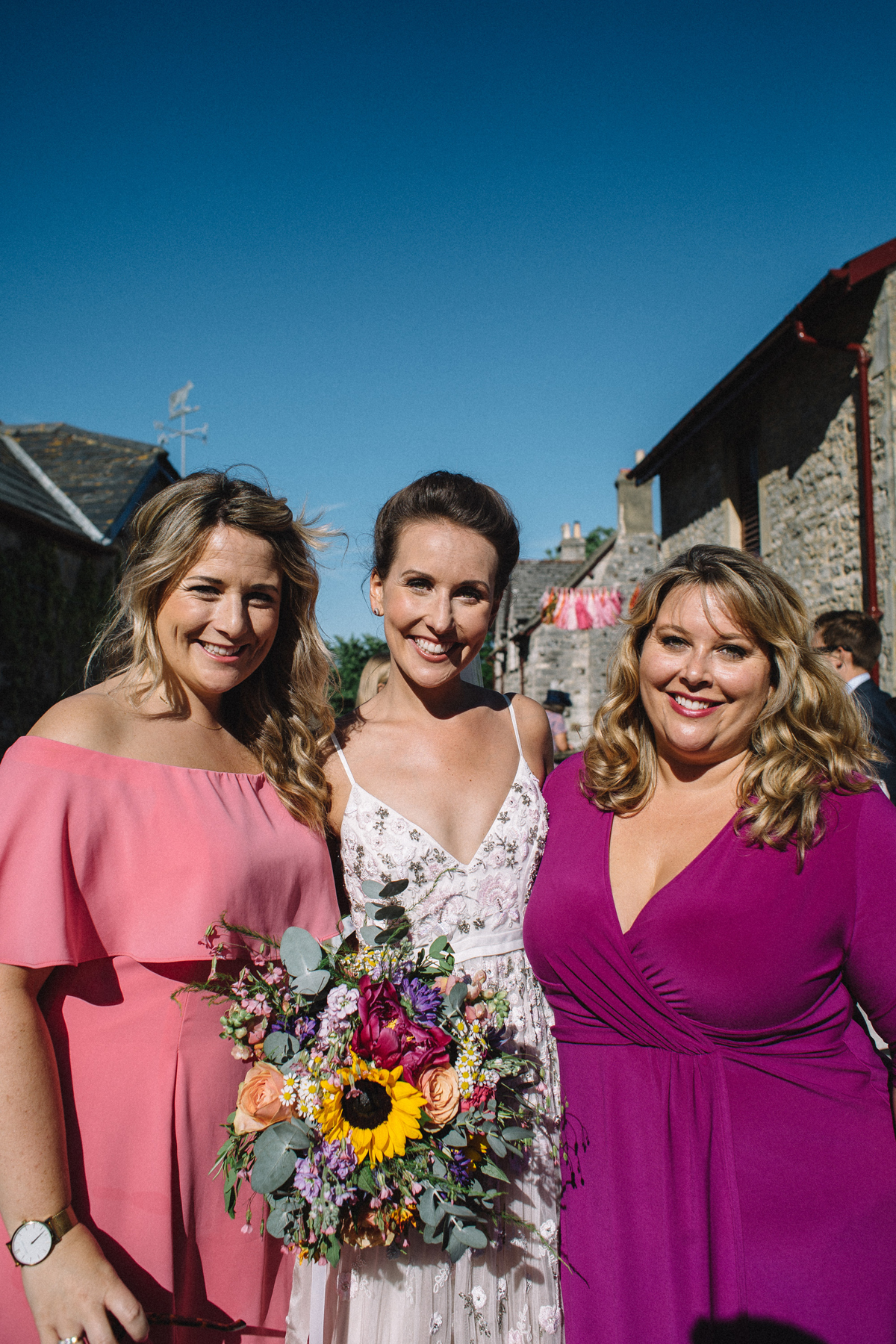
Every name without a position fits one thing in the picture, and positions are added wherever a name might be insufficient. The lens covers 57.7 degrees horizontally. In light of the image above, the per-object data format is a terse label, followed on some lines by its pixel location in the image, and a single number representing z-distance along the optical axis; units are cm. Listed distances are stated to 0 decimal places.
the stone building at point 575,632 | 1906
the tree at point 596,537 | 5924
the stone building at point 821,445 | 774
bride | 220
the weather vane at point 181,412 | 1445
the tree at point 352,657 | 1664
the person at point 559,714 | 1144
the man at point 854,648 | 571
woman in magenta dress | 182
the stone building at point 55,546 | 818
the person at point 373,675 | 539
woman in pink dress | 160
